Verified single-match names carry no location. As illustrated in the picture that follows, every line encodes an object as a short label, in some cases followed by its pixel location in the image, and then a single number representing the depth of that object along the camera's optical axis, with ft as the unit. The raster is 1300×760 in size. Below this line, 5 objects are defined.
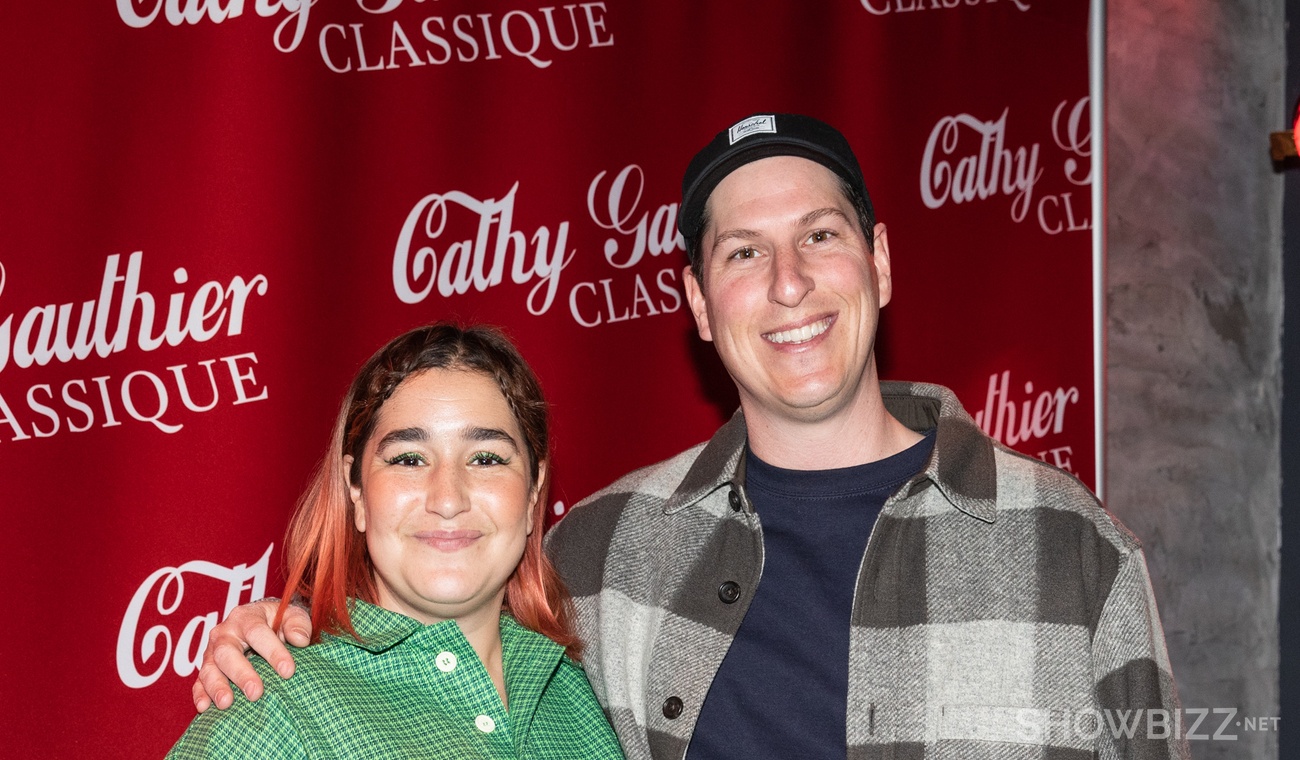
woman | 5.96
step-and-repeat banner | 8.41
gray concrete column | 12.34
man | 6.53
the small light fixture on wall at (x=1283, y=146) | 11.73
